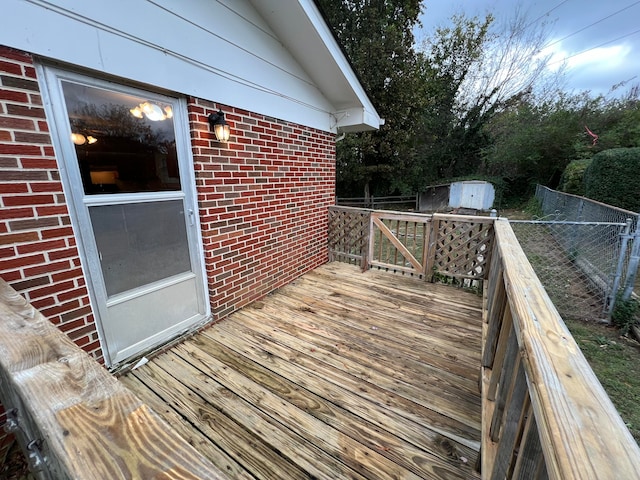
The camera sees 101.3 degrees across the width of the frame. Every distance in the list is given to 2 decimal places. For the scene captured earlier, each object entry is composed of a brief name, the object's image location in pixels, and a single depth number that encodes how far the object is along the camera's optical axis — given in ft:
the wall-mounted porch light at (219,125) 7.56
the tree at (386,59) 30.99
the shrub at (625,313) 11.19
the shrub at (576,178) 26.66
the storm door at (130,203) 5.51
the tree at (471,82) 43.57
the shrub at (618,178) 18.83
